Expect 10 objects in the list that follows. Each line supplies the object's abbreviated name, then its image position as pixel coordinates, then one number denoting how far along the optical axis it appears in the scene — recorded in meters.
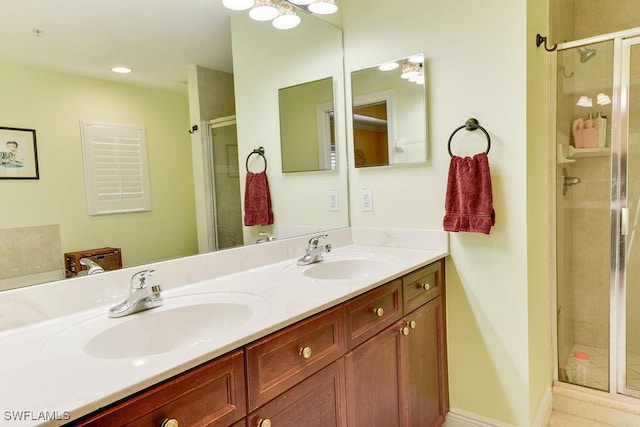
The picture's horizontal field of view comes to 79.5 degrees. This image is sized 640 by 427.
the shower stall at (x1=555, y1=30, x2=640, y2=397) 2.05
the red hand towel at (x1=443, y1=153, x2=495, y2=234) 1.63
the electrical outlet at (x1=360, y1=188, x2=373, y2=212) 2.08
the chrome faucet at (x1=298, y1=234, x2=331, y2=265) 1.73
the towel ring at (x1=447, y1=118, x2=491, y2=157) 1.65
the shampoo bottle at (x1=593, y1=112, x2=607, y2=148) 2.16
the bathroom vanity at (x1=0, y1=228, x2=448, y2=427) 0.70
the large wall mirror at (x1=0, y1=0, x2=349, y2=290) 1.07
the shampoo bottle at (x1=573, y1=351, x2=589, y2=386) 2.14
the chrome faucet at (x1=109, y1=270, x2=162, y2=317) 1.08
